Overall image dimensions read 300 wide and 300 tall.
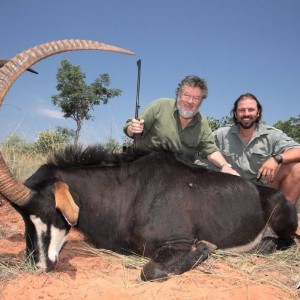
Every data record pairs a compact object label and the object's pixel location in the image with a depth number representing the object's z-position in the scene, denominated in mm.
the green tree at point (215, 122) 15795
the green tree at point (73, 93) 25781
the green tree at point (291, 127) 17312
